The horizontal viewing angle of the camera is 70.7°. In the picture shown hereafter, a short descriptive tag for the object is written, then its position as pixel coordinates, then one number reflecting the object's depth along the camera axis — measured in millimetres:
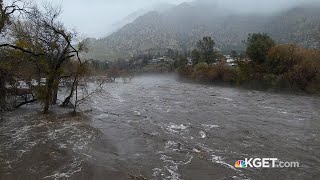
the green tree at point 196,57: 77198
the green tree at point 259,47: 46470
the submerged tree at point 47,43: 22102
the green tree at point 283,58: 42100
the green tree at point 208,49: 74544
